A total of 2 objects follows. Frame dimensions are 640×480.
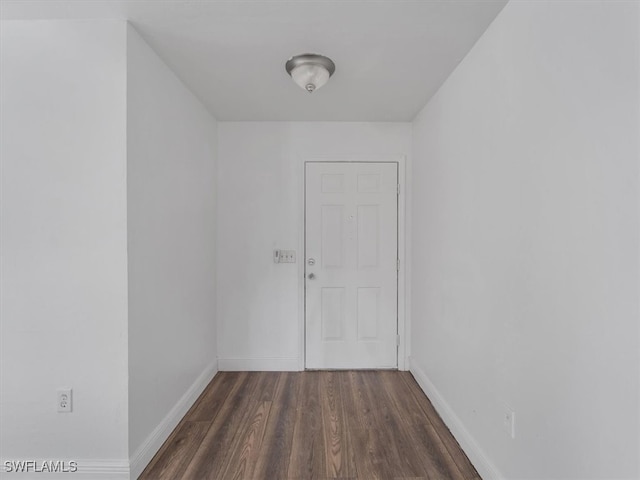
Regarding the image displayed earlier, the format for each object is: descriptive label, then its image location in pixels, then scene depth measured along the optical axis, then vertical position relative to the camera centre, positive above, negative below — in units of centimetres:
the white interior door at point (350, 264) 309 -26
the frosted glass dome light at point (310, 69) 194 +99
